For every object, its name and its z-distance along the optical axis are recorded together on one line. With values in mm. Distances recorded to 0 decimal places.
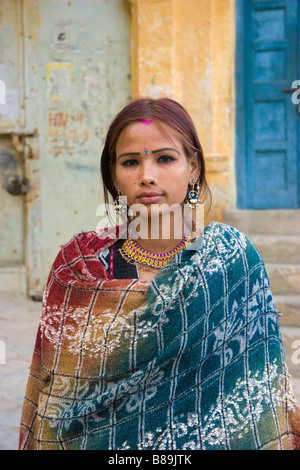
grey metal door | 5125
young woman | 1654
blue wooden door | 5055
